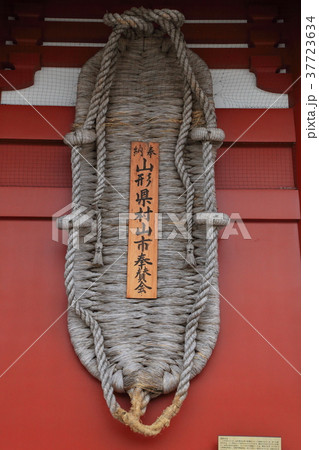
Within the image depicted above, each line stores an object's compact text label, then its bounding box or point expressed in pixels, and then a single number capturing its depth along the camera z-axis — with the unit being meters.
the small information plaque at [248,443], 4.61
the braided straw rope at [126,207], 4.74
